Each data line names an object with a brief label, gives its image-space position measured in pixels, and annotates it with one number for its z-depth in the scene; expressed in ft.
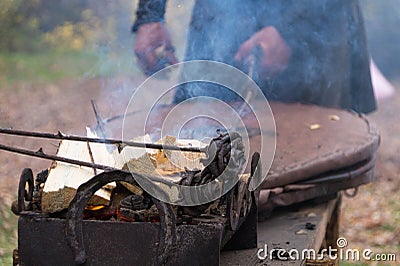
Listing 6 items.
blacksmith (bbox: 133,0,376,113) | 21.69
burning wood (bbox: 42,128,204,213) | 11.99
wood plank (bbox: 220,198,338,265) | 14.03
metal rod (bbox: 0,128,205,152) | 11.97
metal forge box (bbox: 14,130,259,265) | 11.16
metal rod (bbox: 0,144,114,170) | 11.68
